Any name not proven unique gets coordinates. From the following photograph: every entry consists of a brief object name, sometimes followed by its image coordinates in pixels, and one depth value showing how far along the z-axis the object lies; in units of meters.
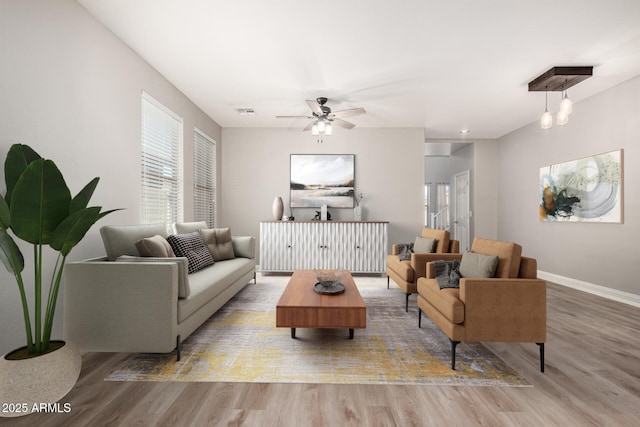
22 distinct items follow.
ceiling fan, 3.81
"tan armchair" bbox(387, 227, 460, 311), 3.38
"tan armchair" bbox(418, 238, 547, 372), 2.04
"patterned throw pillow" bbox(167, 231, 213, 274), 3.12
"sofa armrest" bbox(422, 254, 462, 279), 3.37
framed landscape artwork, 5.62
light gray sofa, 2.06
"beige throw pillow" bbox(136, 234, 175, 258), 2.54
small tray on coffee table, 2.63
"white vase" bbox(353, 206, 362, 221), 5.46
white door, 6.85
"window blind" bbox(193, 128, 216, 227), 4.69
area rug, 1.99
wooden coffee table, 2.26
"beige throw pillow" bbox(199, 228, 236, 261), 3.87
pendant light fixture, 3.22
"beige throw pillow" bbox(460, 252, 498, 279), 2.28
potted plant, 1.46
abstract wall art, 3.86
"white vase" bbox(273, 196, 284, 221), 5.29
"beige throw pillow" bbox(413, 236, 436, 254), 3.76
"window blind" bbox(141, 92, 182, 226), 3.40
